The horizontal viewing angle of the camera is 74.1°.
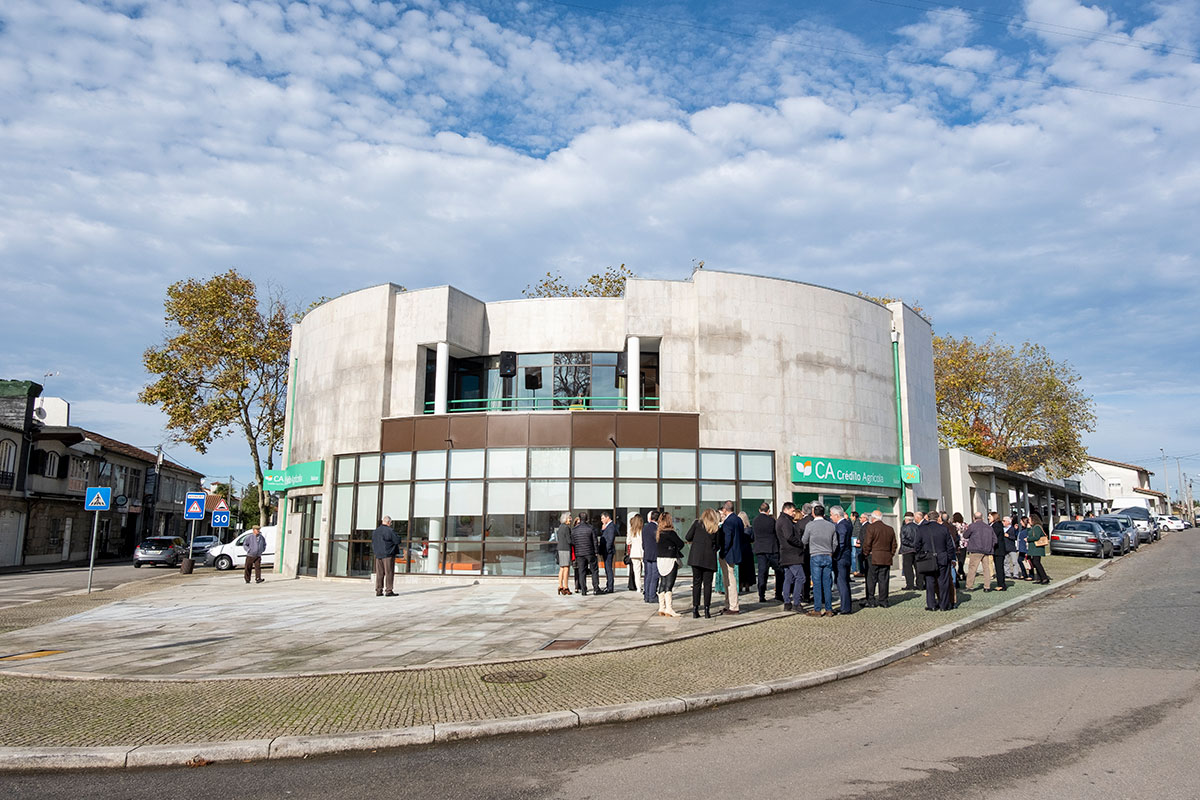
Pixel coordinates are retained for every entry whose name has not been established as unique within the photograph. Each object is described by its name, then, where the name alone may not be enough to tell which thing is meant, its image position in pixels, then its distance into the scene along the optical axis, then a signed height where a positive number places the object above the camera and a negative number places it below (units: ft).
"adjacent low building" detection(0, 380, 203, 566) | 135.13 +5.95
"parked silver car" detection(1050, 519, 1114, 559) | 95.14 -1.67
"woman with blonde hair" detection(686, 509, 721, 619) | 42.11 -1.72
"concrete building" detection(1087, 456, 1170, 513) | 327.47 +19.83
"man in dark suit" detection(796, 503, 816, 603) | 43.98 -2.91
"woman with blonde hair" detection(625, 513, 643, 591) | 54.54 -1.43
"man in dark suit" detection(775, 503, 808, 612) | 43.27 -1.95
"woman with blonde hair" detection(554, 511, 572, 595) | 57.67 -2.20
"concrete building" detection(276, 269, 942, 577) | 74.28 +10.32
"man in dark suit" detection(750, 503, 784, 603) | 47.34 -1.18
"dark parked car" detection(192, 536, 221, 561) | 135.54 -5.43
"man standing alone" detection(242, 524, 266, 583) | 76.69 -3.31
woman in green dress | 60.75 -1.50
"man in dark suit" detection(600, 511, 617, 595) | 57.32 -1.98
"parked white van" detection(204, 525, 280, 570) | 107.45 -5.50
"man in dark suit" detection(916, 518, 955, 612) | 44.34 -1.71
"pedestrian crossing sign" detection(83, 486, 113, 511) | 64.41 +1.17
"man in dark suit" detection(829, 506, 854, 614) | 43.42 -2.03
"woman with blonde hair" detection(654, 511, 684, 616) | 43.32 -2.27
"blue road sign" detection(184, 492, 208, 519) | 91.61 +1.12
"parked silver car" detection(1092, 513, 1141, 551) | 109.91 -0.43
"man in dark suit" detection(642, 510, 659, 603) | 47.80 -2.19
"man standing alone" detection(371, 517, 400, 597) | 59.47 -2.66
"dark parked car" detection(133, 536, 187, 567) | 124.26 -5.86
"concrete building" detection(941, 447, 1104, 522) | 106.83 +5.98
